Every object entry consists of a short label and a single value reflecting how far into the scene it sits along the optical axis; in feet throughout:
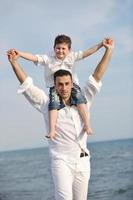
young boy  12.10
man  11.77
